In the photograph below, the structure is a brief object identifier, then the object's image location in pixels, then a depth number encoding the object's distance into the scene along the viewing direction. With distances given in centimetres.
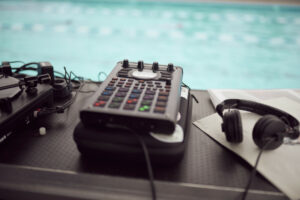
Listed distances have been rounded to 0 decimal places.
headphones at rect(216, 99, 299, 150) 35
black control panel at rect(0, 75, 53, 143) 37
